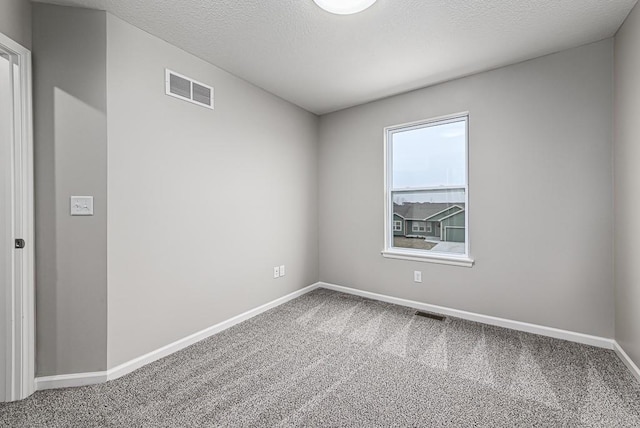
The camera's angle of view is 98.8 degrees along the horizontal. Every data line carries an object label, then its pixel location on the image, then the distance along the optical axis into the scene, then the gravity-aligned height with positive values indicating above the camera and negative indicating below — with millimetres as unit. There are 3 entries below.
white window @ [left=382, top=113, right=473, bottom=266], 3039 +340
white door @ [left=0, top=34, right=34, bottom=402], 1716 -42
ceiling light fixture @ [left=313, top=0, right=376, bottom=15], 1781 +1371
